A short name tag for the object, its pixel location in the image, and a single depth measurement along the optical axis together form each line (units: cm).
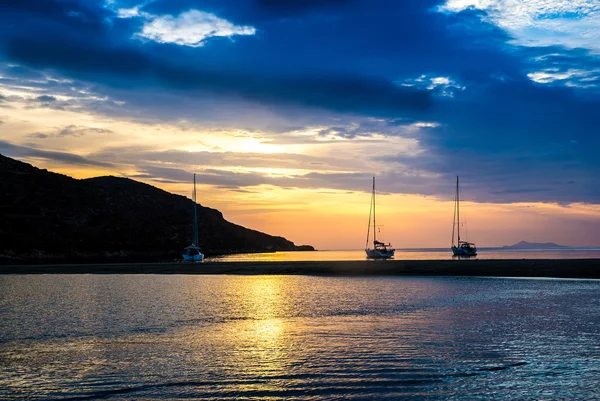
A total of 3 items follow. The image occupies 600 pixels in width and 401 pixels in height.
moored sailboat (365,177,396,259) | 14450
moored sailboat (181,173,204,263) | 13162
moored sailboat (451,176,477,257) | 16100
